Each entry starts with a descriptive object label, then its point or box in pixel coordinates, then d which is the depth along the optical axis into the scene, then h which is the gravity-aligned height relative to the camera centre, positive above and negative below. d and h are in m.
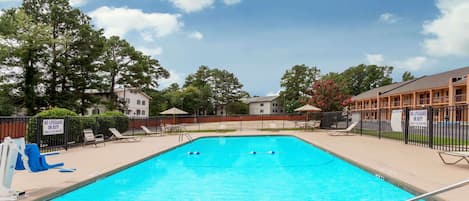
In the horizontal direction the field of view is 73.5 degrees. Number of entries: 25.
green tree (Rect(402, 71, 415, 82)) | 62.72 +6.95
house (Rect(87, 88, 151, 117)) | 36.22 +0.93
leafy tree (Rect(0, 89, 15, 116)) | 23.80 +0.35
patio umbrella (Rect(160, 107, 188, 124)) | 22.06 -0.11
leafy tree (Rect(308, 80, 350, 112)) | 28.81 +1.13
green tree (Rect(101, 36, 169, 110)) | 33.06 +4.69
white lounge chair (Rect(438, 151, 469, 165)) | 6.59 -0.91
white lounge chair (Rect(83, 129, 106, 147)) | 11.68 -1.11
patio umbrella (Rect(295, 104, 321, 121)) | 23.70 +0.16
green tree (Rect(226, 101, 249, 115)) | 57.28 +0.34
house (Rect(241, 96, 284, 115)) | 65.75 +1.04
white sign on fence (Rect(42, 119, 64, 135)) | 9.78 -0.57
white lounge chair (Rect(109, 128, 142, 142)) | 14.55 -1.29
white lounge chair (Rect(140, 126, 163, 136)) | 18.27 -1.56
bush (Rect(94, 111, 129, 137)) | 15.00 -0.70
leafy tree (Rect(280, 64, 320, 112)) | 51.75 +4.98
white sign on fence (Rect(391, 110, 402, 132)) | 12.51 -0.39
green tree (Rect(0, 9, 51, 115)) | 23.94 +4.26
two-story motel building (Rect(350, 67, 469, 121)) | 29.46 +2.04
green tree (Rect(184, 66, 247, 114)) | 57.46 +4.65
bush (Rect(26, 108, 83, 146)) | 9.96 -0.60
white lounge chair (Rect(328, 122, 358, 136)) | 17.72 -1.37
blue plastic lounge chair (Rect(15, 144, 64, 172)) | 4.80 -0.79
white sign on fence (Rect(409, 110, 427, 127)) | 10.80 -0.25
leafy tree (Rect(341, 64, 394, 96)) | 61.72 +6.80
